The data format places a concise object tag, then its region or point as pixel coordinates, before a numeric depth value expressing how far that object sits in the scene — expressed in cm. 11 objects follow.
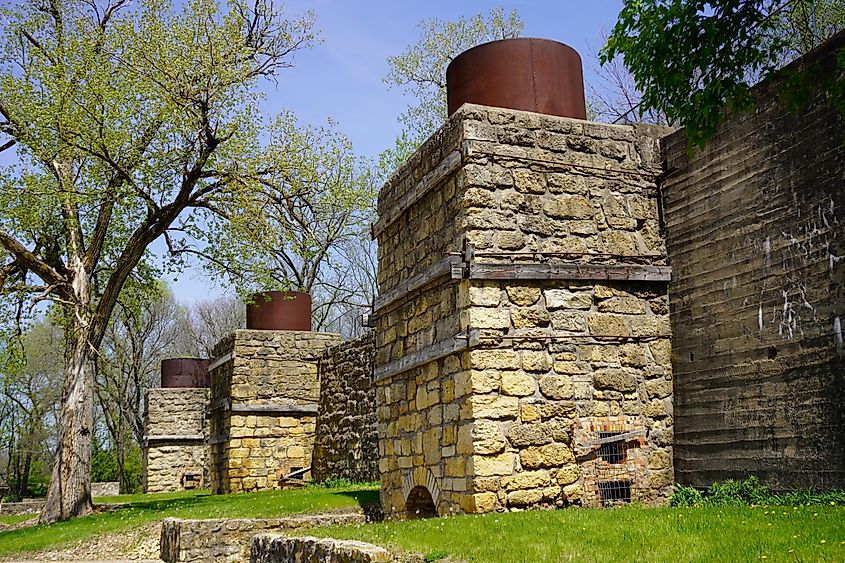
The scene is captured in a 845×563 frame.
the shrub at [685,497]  793
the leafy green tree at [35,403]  3722
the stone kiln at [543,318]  807
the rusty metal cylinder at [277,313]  1892
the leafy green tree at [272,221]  1590
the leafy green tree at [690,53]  572
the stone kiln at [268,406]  1808
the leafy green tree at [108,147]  1508
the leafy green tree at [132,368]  3353
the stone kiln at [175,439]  2639
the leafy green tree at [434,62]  2853
